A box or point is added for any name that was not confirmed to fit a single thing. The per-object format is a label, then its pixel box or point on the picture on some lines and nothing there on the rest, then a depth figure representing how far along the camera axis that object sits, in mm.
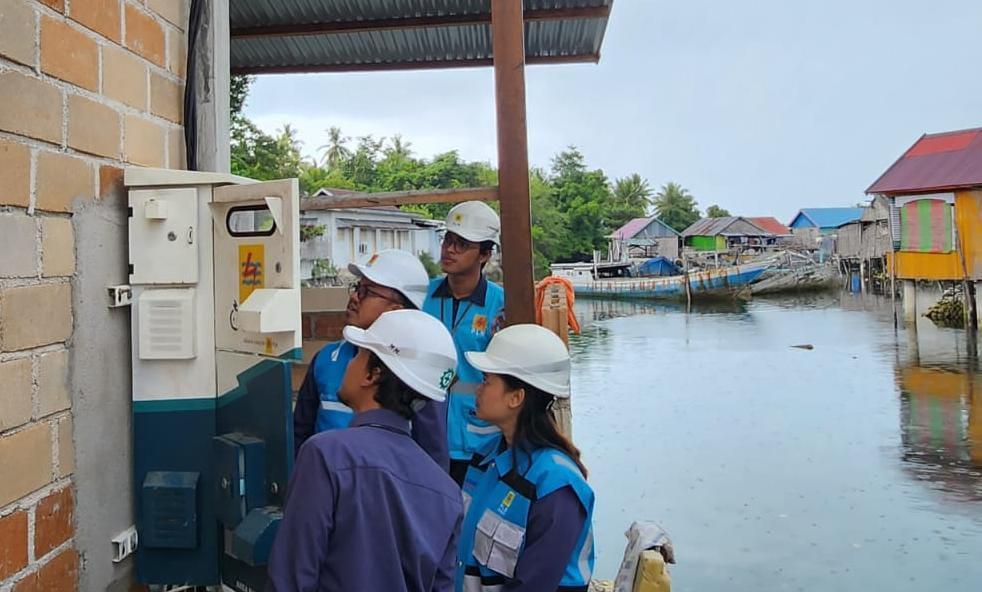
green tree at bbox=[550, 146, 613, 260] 59000
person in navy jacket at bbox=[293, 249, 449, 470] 2801
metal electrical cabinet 2324
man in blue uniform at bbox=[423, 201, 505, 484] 3410
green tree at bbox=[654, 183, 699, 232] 74688
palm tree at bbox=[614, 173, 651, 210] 77625
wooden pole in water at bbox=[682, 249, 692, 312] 42800
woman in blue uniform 2301
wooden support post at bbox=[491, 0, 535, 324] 3256
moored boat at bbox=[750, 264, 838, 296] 45344
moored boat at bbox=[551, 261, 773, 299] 45000
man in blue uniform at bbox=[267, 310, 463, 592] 1745
